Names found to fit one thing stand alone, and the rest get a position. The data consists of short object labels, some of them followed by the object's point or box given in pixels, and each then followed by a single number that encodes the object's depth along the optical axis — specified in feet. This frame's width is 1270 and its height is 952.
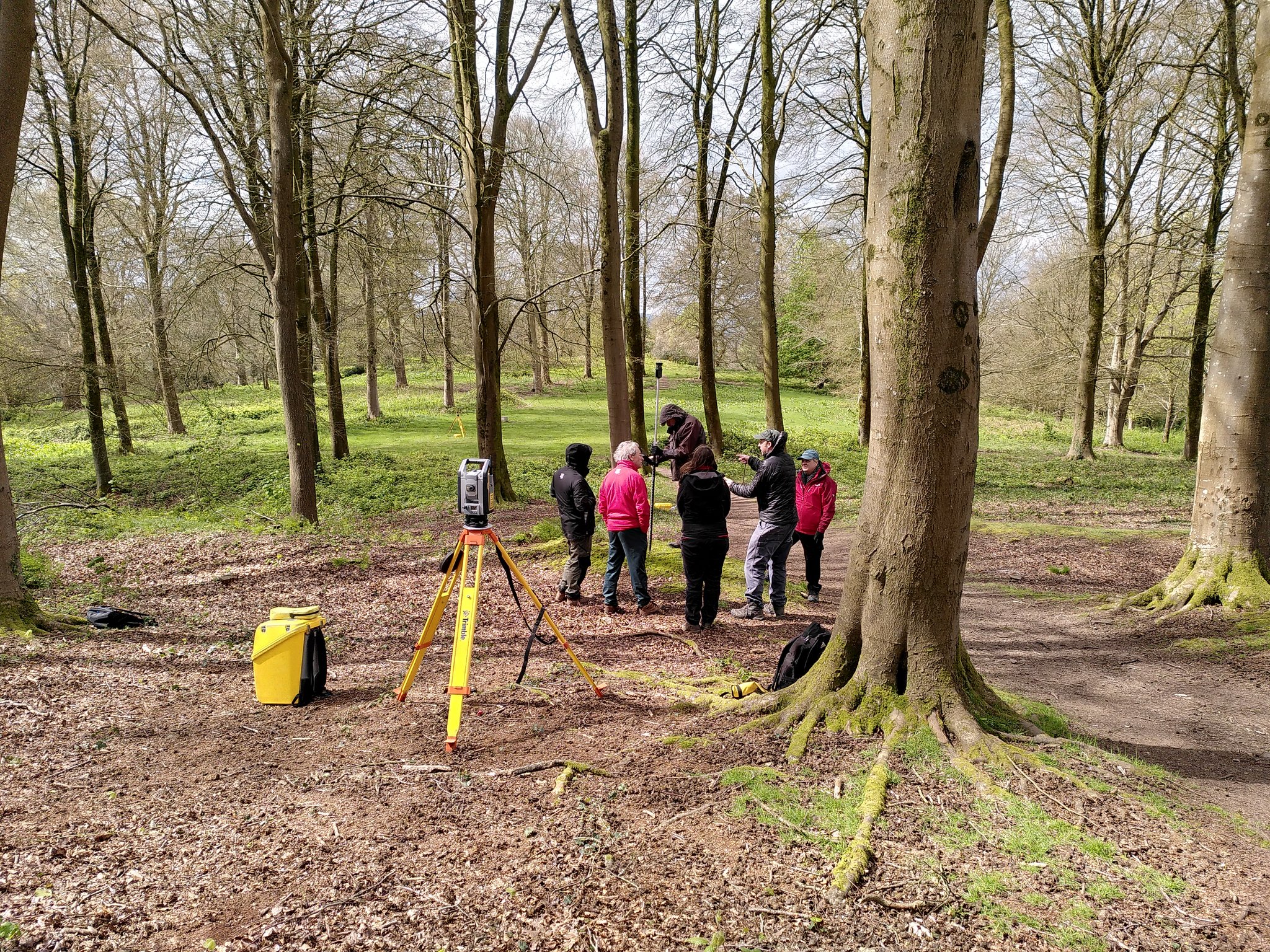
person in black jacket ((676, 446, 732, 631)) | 23.80
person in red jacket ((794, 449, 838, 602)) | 29.09
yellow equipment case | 17.65
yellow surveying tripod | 14.57
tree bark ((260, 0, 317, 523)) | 34.50
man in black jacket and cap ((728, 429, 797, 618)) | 25.50
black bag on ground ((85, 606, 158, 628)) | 22.41
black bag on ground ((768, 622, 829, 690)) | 17.01
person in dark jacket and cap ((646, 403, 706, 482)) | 32.24
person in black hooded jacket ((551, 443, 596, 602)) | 26.00
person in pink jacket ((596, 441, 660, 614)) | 24.79
